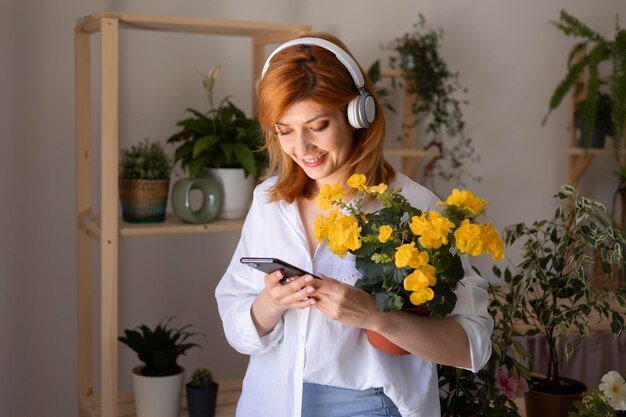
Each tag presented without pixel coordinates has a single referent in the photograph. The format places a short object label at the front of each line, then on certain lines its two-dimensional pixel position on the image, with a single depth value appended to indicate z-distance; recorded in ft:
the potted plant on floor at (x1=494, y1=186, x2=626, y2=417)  7.01
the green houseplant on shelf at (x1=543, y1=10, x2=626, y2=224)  11.28
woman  4.93
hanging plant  10.43
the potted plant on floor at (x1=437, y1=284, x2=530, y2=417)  6.74
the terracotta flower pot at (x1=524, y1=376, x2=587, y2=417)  7.56
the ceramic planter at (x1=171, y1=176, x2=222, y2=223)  7.80
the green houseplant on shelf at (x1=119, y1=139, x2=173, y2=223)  7.71
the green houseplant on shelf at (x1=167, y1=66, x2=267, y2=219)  7.77
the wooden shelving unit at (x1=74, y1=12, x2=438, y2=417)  7.17
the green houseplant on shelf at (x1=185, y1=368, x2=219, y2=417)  8.02
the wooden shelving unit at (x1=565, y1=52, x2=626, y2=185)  12.07
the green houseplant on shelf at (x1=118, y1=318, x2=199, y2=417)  7.84
